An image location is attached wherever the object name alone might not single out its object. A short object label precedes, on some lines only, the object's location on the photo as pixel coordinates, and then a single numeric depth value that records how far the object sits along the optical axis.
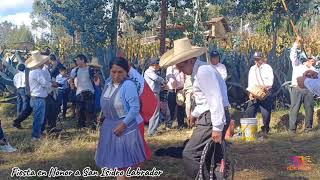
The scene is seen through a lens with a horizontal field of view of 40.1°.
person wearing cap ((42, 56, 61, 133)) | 8.66
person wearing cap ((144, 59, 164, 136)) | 8.52
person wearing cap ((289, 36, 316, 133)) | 8.25
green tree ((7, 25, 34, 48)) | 35.66
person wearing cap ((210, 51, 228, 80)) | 8.77
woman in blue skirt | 4.47
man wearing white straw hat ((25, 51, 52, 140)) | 7.72
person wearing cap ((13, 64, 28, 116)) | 9.42
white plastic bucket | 7.79
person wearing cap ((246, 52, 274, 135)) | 8.37
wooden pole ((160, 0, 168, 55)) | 12.25
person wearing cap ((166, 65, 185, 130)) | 9.24
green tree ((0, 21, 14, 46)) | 98.41
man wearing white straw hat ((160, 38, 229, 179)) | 4.16
